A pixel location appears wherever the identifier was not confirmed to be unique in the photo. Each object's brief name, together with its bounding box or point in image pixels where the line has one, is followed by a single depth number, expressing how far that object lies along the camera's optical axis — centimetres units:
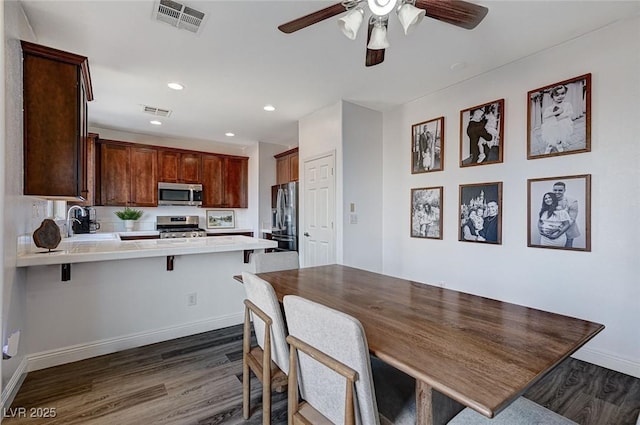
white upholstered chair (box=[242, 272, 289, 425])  138
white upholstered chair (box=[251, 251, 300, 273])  233
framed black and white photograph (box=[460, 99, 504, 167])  287
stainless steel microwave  529
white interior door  382
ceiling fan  152
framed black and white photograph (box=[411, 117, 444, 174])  338
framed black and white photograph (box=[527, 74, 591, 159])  235
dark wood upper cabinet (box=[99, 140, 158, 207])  483
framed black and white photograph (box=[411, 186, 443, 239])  339
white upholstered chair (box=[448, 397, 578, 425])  106
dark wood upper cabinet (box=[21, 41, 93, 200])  204
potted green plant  511
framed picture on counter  610
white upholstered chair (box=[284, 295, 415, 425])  93
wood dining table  81
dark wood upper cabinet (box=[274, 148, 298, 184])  536
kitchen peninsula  224
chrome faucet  390
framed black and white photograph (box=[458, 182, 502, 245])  287
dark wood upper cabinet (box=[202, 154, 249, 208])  577
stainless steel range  521
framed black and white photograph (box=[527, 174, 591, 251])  234
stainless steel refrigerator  473
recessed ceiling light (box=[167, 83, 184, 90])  322
